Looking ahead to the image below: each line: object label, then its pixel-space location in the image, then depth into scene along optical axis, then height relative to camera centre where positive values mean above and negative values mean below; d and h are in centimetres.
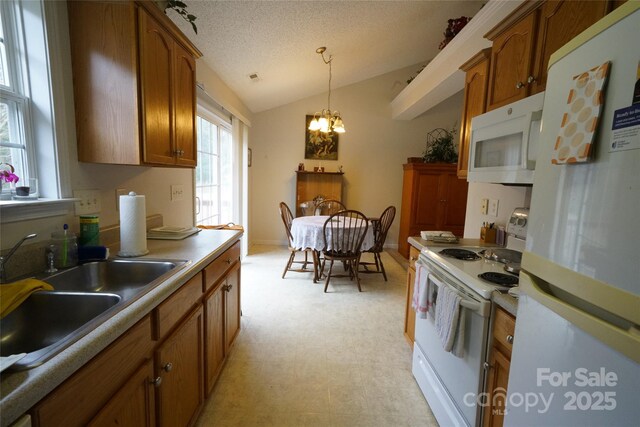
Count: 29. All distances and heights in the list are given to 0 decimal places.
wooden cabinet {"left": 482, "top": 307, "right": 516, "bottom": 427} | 104 -64
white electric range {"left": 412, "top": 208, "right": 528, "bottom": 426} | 118 -58
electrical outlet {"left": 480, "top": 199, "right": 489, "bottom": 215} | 217 -9
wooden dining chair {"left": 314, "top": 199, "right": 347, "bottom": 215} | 482 -29
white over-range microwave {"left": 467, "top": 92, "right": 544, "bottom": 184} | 125 +27
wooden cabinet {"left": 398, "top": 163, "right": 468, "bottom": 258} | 450 -8
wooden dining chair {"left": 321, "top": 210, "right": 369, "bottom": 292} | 326 -58
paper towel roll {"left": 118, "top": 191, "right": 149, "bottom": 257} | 137 -19
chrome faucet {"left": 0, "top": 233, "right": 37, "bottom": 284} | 98 -28
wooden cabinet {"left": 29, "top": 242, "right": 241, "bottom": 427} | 66 -59
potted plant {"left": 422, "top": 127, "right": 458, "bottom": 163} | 461 +66
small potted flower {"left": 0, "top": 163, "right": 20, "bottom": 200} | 111 +0
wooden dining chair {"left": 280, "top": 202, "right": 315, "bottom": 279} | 369 -61
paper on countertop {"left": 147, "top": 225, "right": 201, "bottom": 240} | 181 -31
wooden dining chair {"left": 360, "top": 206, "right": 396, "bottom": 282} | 361 -54
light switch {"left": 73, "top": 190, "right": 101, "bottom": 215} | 136 -10
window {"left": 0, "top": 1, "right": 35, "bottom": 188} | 114 +33
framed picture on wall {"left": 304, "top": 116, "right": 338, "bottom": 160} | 515 +79
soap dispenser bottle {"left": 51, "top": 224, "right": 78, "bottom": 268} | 120 -28
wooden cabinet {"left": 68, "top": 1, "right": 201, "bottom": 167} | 128 +48
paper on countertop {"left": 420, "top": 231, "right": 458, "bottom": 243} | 197 -30
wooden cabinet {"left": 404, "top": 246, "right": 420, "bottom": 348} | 207 -80
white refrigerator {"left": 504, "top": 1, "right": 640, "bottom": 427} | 54 -12
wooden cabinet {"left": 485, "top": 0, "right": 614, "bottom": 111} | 119 +74
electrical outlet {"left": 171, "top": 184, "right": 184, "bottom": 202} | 230 -6
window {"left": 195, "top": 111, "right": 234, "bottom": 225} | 316 +17
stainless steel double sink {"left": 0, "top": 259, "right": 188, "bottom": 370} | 84 -42
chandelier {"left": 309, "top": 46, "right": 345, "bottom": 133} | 360 +83
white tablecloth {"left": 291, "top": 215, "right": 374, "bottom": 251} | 330 -53
